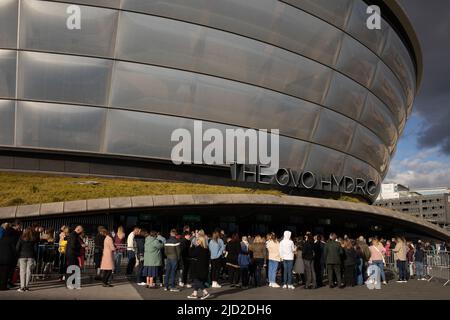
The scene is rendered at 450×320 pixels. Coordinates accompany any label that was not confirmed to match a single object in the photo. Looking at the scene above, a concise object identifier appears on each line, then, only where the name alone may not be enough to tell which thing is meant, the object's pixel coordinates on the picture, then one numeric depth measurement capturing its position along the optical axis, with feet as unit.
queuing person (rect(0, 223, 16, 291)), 45.19
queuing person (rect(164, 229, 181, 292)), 49.44
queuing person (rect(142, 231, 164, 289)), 50.55
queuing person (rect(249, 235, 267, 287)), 57.57
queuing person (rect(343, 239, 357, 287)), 58.95
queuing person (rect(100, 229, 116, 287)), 48.57
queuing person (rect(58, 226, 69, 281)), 55.01
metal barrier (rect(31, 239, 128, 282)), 55.83
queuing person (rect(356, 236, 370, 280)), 62.28
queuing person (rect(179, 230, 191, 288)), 54.70
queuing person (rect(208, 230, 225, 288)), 52.31
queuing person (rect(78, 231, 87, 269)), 50.31
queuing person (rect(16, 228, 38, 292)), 45.03
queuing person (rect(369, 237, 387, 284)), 61.26
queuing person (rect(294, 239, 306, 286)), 57.89
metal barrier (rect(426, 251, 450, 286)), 77.68
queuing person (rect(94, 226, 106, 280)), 52.12
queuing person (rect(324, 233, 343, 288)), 57.26
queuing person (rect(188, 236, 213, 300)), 43.88
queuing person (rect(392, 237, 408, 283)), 65.88
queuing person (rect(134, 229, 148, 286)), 53.67
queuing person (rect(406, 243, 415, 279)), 77.68
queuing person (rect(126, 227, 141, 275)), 59.52
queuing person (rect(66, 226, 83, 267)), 48.57
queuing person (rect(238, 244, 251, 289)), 55.36
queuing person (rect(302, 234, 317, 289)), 56.70
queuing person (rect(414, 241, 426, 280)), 71.41
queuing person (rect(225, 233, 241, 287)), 54.95
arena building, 85.87
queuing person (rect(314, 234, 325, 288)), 59.06
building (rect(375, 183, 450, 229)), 534.65
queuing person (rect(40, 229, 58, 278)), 56.70
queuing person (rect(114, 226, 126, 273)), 61.32
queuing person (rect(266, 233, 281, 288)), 56.75
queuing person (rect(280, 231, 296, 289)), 55.77
